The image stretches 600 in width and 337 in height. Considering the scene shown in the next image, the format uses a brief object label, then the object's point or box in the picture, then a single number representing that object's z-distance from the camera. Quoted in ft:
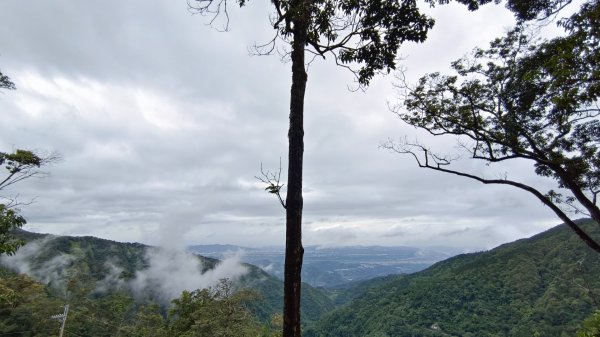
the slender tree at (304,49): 13.53
